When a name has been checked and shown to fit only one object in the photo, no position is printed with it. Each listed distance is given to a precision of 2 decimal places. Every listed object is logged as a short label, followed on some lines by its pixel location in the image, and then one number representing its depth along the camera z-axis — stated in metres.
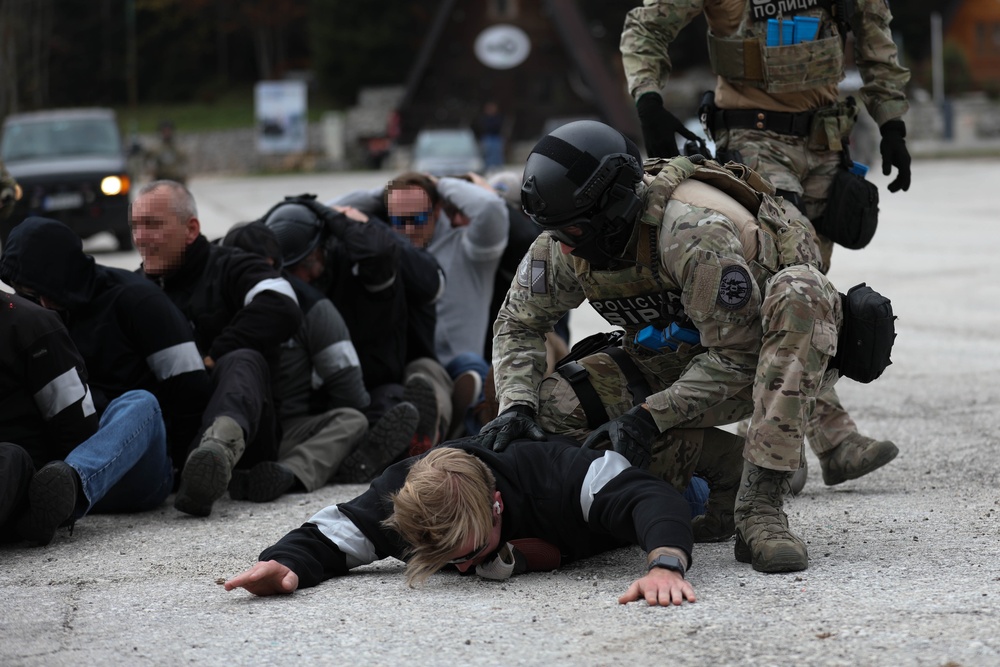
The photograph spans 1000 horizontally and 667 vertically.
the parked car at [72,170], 17.03
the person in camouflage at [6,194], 8.55
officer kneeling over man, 3.93
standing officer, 5.26
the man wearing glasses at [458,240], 6.91
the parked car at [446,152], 29.92
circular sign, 46.16
